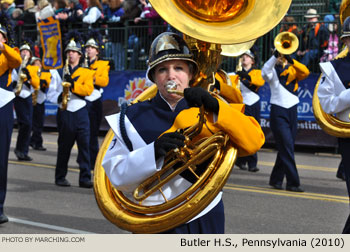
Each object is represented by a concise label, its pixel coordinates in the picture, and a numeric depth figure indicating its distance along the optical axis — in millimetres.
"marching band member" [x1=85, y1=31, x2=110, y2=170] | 9922
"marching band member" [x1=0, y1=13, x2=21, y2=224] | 6293
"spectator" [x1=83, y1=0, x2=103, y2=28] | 17047
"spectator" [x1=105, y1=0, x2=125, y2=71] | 16578
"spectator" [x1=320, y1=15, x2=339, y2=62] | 13219
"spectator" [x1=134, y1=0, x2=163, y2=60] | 15656
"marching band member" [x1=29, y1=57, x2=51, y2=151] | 13500
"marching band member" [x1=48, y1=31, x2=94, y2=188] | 8898
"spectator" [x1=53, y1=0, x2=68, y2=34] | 17688
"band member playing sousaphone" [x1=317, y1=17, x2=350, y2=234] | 5344
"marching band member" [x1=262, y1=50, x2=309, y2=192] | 8734
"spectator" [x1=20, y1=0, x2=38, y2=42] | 18594
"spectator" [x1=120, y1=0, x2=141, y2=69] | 16219
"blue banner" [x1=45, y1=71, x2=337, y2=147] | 13133
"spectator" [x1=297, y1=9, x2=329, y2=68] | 13570
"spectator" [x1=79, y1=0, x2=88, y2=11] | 18666
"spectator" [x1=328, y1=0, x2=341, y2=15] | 14145
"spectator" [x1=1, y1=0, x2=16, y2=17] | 19962
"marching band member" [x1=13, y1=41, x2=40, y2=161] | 11805
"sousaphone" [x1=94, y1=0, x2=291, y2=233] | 2953
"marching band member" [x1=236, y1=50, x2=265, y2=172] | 10867
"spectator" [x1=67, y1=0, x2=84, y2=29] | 17547
